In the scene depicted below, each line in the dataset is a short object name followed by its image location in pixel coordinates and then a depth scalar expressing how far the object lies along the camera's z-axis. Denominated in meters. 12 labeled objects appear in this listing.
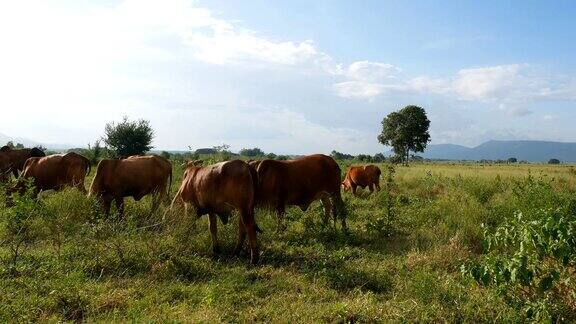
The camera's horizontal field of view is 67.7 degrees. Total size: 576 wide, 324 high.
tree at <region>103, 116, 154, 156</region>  36.19
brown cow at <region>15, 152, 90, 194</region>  11.58
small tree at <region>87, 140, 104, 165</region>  28.88
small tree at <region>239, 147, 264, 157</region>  60.15
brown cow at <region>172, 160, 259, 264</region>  7.25
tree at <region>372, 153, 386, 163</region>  52.78
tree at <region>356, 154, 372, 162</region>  51.62
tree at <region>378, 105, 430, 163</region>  56.59
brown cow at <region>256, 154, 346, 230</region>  8.86
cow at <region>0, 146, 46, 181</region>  15.07
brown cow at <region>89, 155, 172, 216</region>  10.39
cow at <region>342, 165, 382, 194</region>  16.53
